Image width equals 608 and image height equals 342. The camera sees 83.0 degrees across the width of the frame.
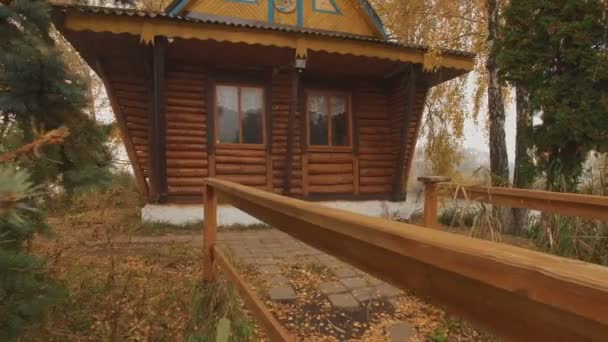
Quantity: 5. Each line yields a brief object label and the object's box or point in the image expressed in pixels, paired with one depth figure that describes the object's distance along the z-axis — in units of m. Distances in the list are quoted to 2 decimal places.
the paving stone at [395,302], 3.28
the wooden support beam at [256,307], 1.34
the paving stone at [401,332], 2.76
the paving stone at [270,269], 4.04
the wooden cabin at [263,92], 5.96
